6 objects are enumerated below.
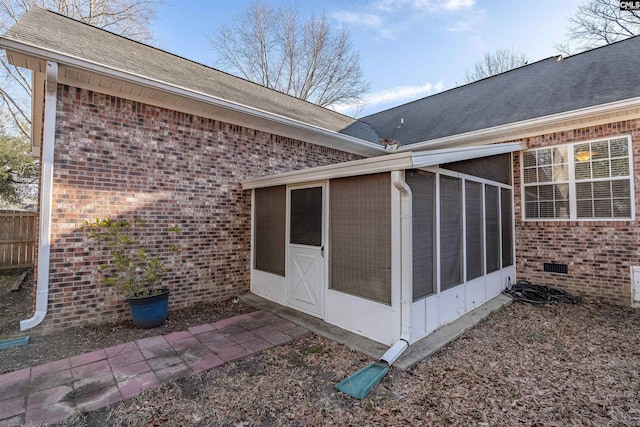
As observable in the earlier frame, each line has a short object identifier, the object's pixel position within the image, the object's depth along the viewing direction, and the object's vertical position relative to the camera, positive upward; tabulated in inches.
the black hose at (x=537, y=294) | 210.8 -52.3
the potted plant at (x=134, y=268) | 160.9 -25.9
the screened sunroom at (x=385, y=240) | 137.9 -9.9
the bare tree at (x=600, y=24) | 433.7 +300.0
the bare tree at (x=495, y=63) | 641.6 +358.3
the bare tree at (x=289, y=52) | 609.9 +356.9
